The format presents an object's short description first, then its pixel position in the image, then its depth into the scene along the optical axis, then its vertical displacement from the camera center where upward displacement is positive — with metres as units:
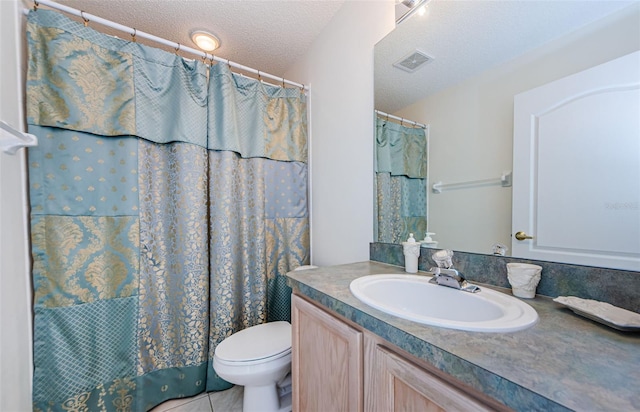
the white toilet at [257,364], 1.13 -0.78
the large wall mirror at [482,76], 0.67 +0.44
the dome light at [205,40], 1.69 +1.17
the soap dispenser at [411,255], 1.03 -0.23
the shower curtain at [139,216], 1.12 -0.08
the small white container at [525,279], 0.70 -0.23
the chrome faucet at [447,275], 0.78 -0.25
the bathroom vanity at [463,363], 0.35 -0.29
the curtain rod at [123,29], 1.14 +0.92
